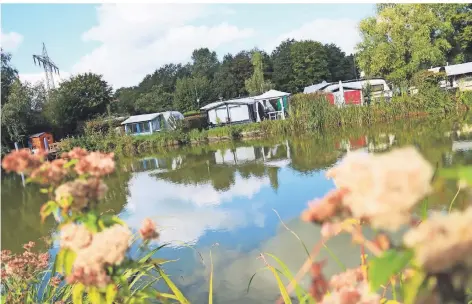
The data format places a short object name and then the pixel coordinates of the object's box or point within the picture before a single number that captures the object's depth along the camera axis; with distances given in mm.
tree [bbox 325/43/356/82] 44809
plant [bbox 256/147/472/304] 376
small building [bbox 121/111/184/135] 24848
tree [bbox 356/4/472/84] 22516
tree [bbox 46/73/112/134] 25406
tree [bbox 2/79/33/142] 21703
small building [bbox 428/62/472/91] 24547
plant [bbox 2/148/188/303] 748
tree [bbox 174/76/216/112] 39000
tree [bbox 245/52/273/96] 34147
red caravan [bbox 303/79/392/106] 22047
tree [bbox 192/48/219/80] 59156
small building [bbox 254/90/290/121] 23062
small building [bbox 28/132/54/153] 22156
